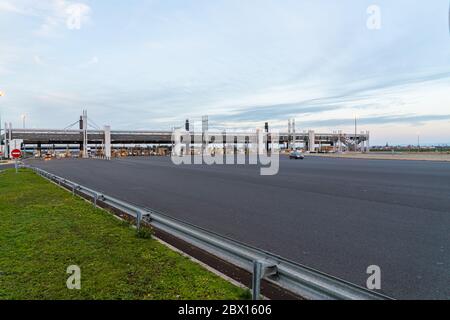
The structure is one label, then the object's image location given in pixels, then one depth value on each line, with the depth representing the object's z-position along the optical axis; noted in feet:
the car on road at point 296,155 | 177.86
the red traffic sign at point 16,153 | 80.12
